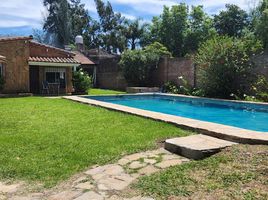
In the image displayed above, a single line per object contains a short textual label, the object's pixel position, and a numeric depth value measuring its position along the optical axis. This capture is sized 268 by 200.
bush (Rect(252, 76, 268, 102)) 11.53
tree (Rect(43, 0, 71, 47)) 32.08
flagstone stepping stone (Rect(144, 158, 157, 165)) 3.89
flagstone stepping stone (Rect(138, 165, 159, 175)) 3.56
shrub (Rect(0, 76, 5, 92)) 13.42
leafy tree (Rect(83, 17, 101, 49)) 37.08
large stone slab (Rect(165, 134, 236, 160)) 3.96
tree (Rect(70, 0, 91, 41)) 35.10
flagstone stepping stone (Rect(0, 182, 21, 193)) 3.19
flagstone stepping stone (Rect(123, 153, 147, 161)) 4.02
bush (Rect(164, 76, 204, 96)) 14.10
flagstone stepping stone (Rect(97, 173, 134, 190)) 3.23
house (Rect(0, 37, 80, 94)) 13.93
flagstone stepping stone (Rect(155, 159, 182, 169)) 3.75
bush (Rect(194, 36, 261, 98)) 12.41
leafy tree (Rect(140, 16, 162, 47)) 32.34
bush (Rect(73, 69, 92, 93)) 15.66
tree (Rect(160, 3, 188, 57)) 30.91
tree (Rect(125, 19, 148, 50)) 34.34
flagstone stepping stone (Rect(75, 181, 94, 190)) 3.22
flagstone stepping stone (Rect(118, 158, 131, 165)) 3.86
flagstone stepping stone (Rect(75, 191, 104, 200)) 2.98
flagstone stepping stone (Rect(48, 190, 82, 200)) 3.02
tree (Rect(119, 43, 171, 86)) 17.27
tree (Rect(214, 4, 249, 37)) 32.59
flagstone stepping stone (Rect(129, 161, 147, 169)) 3.74
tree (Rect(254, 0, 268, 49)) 21.30
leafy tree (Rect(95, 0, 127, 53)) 35.91
